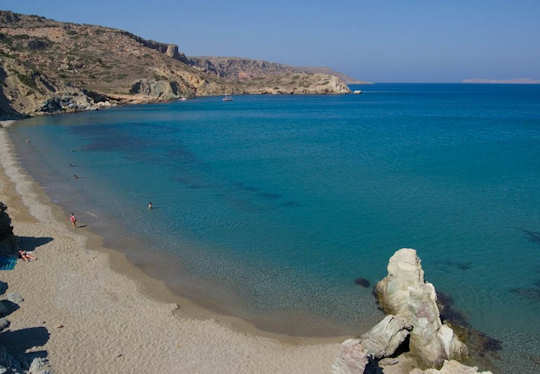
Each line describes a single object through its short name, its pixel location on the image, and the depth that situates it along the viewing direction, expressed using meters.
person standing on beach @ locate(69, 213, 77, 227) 24.79
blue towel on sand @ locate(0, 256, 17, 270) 19.17
